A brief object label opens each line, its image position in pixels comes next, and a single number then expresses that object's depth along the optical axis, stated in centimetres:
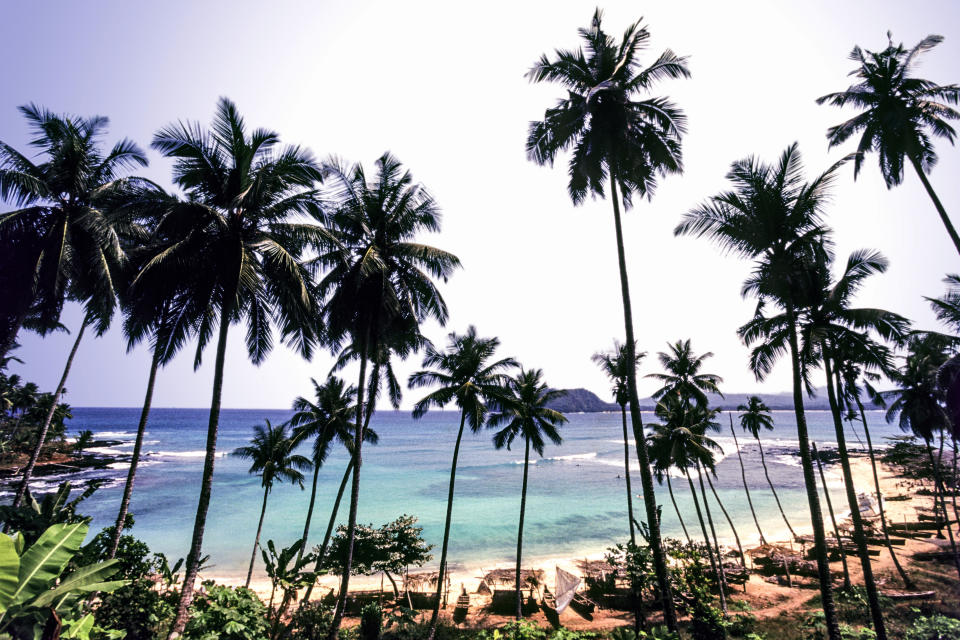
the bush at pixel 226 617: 798
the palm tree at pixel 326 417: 2064
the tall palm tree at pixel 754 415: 2535
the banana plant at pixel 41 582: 518
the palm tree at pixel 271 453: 2127
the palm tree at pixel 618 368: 1938
